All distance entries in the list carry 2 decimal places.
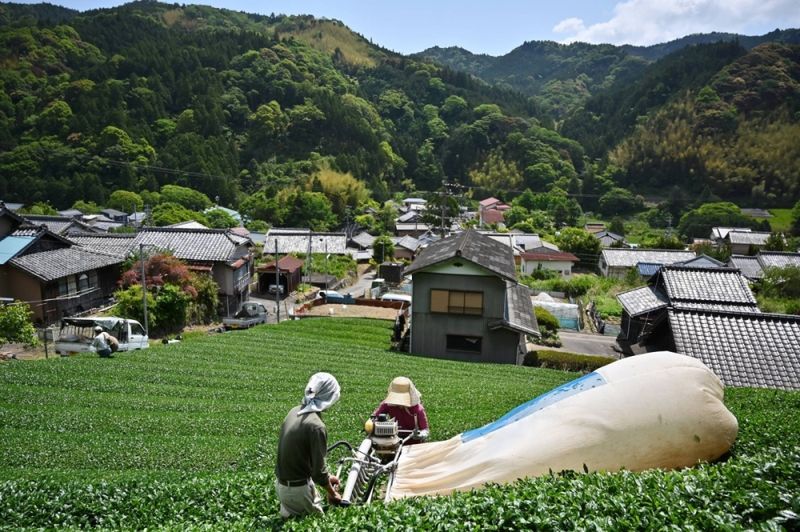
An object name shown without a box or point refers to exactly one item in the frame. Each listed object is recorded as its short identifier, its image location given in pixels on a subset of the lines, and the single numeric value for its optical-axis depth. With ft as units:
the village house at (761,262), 148.46
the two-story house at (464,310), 80.07
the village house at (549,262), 191.72
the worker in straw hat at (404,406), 27.12
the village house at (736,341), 46.91
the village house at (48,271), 91.35
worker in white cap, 16.30
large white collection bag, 19.13
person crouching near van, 58.80
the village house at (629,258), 172.31
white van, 66.23
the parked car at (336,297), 126.72
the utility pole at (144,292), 83.32
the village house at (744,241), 213.25
